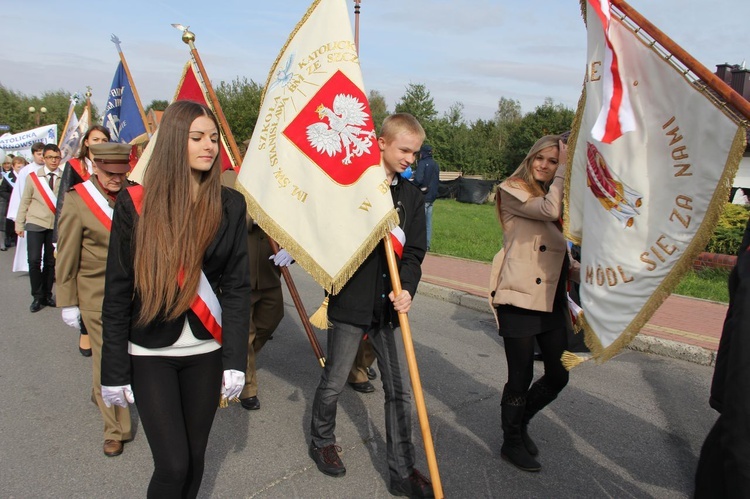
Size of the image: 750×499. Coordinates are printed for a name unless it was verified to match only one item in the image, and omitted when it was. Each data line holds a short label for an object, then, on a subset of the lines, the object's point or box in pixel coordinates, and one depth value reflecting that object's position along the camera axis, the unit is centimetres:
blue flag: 604
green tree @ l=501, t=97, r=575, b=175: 3162
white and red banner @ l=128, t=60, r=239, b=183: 468
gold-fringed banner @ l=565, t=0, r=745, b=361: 226
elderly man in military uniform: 389
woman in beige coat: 343
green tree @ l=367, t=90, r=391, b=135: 6534
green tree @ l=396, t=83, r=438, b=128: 4991
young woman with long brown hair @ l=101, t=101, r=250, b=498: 236
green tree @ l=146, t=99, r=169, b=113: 6133
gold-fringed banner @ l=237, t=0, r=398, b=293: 317
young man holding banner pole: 324
